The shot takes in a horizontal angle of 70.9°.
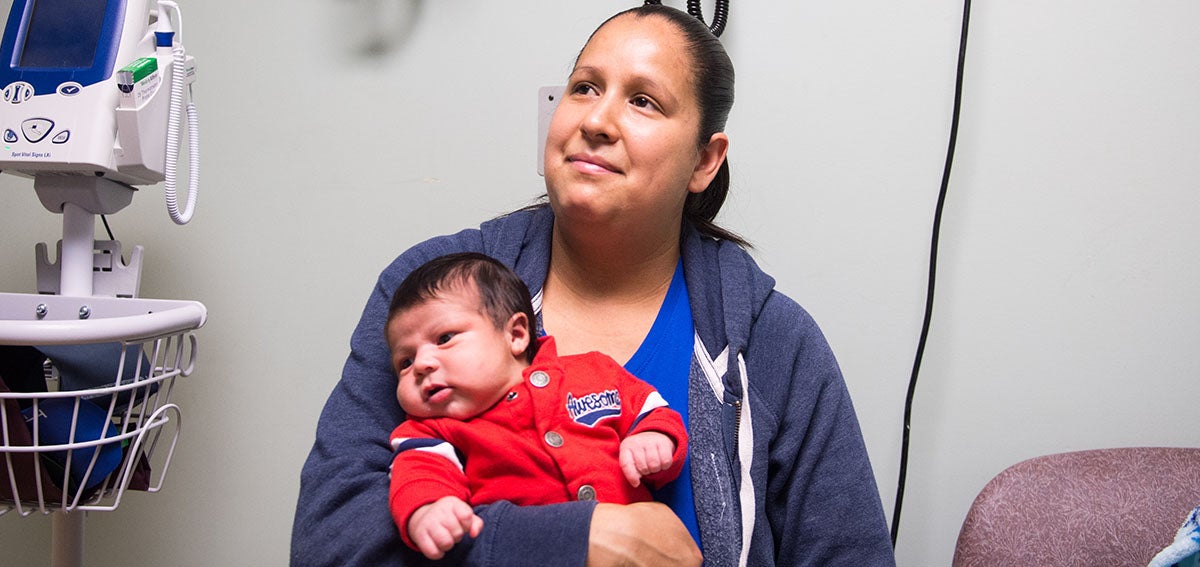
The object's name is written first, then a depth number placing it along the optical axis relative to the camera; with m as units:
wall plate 1.45
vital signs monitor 1.26
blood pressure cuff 1.16
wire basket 1.15
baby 0.91
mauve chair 1.22
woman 1.03
